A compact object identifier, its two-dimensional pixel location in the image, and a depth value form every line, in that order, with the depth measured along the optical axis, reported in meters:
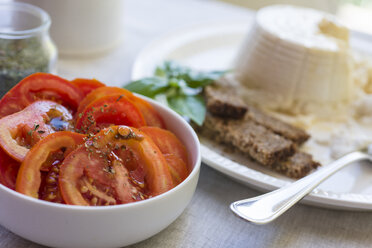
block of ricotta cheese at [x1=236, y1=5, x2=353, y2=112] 1.07
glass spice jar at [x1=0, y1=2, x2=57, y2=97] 0.97
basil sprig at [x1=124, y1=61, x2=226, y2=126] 0.99
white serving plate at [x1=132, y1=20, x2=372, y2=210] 0.89
